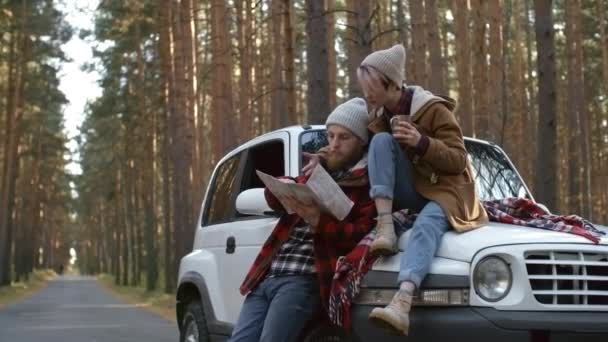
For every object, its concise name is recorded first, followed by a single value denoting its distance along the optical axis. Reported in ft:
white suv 15.11
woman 15.62
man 16.97
